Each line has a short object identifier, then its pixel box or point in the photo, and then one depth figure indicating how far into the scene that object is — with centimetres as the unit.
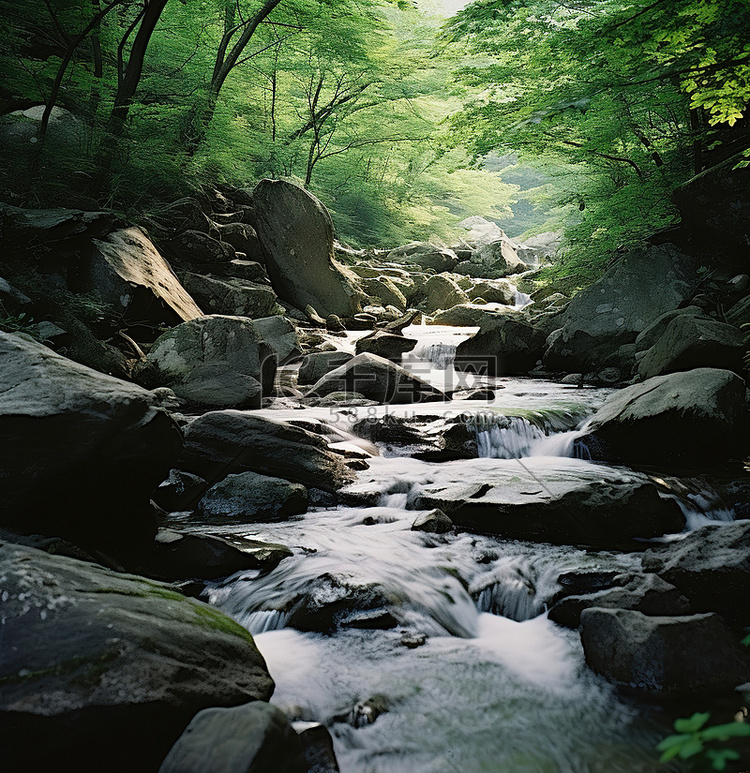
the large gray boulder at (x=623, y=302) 948
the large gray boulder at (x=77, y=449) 298
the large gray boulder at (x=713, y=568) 298
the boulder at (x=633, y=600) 281
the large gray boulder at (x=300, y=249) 1325
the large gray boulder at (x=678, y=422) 513
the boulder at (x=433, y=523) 436
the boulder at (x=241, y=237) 1257
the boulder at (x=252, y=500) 471
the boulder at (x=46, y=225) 696
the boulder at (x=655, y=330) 857
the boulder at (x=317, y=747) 202
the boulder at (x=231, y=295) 1077
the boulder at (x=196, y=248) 1100
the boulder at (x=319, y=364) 948
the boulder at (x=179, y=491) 480
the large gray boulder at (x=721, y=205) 797
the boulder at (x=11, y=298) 592
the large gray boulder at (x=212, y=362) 747
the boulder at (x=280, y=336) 1016
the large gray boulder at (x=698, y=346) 626
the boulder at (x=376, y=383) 838
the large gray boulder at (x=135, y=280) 777
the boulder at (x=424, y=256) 2197
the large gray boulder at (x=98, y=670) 166
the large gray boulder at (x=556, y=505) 418
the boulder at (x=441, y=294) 1748
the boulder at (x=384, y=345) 1072
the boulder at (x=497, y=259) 2306
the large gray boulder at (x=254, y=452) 521
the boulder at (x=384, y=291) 1645
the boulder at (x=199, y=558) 353
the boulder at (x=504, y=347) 1094
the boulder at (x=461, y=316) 1480
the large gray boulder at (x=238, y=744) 160
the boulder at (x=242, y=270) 1176
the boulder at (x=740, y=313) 724
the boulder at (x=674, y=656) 244
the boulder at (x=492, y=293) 1873
